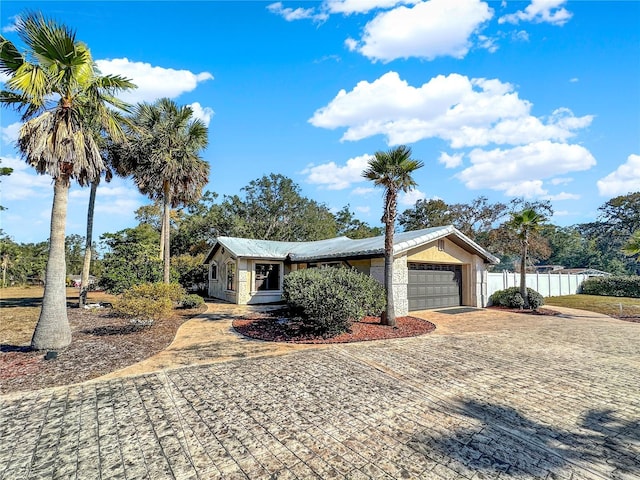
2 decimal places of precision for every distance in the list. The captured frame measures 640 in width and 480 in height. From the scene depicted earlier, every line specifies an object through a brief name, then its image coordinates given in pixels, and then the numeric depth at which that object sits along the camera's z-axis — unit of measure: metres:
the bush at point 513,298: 17.11
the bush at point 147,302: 10.14
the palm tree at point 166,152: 15.87
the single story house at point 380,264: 13.81
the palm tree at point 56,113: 7.25
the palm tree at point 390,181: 10.98
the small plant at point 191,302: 16.15
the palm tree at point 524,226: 16.70
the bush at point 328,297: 9.41
